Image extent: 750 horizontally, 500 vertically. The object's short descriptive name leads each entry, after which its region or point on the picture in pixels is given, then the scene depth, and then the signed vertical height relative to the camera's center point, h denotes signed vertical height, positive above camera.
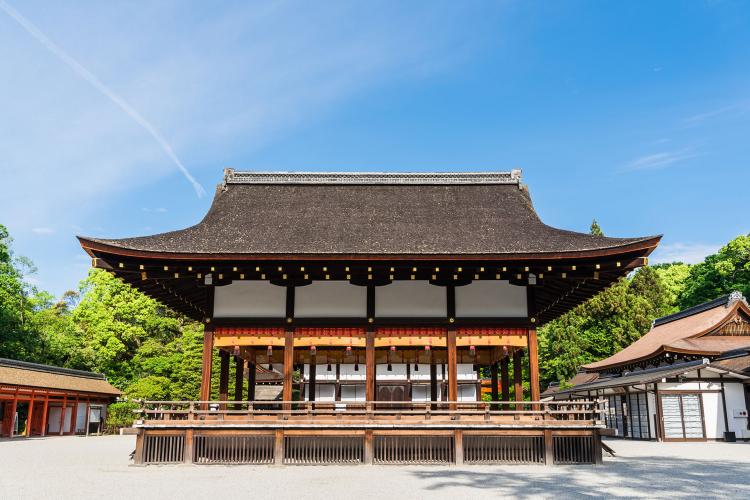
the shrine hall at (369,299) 13.62 +1.98
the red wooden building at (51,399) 27.47 -1.21
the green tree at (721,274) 44.97 +7.87
